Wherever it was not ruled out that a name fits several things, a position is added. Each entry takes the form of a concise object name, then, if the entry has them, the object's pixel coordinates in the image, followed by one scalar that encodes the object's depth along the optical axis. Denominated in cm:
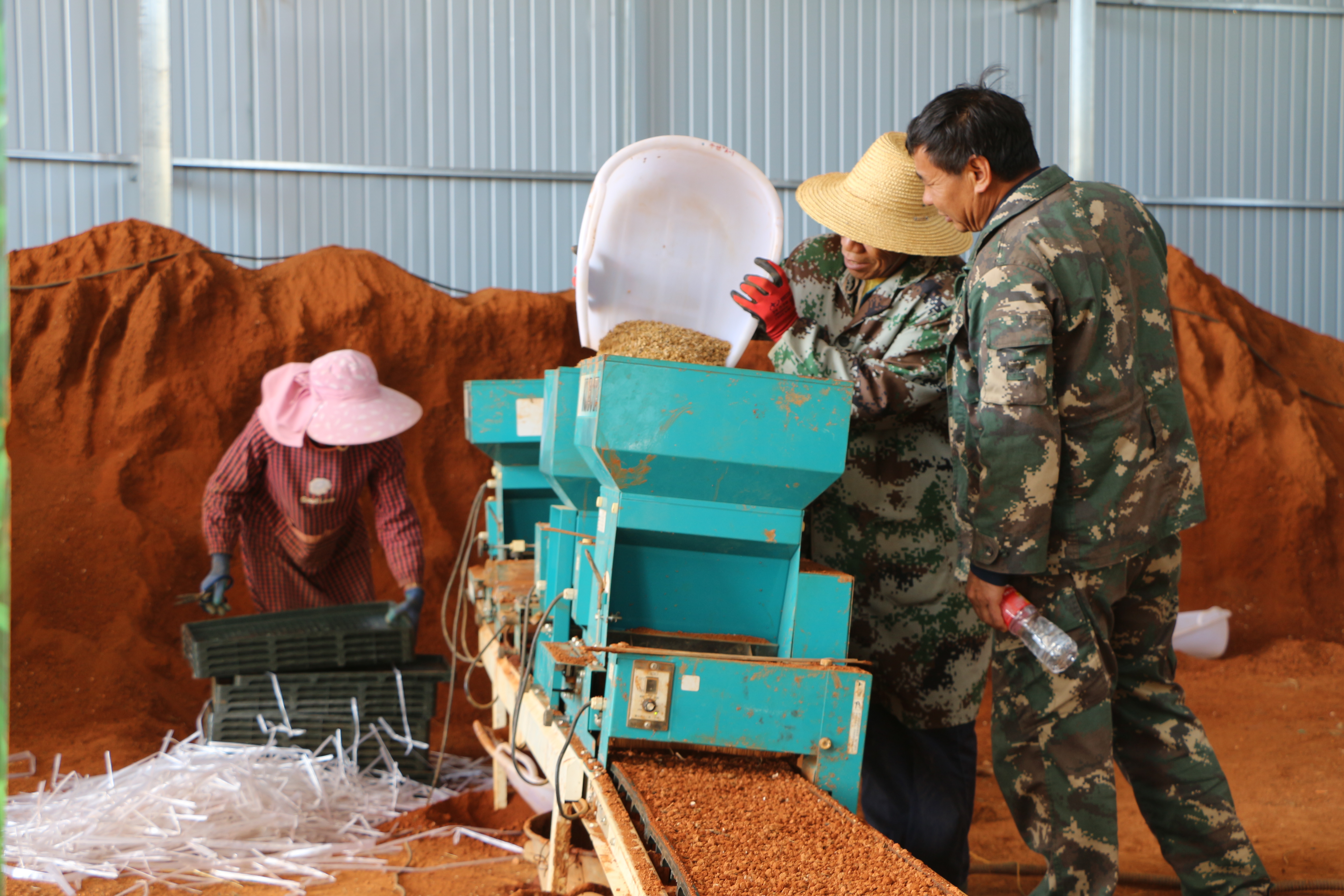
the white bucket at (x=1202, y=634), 623
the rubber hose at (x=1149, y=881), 278
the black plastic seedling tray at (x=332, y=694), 371
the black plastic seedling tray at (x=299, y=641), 366
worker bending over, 380
